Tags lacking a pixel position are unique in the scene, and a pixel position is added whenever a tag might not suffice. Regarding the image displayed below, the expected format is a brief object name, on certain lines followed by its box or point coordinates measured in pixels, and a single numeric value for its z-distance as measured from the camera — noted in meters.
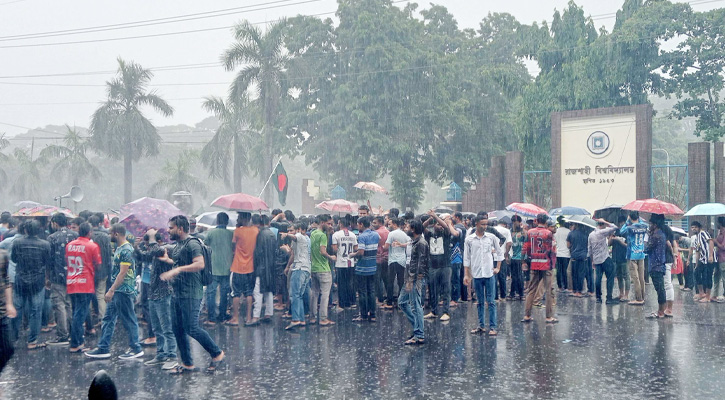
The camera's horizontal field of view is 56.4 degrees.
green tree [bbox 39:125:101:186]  48.03
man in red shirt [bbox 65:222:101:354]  9.21
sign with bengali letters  25.41
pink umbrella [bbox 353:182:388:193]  20.58
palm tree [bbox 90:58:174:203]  41.62
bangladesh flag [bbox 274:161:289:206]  22.91
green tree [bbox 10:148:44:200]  55.09
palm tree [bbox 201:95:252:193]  41.44
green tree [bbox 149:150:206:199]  50.03
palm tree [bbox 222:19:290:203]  34.72
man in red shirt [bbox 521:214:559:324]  11.23
